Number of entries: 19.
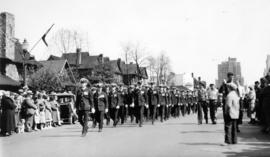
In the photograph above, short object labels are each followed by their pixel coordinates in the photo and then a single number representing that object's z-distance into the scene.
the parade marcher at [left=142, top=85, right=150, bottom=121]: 19.77
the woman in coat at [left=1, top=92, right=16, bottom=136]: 16.38
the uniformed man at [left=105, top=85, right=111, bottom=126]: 20.27
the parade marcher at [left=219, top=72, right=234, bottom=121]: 12.05
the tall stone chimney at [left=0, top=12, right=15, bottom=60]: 38.97
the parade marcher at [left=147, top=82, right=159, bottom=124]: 20.83
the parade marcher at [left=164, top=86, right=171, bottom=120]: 24.08
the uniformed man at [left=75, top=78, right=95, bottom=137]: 14.24
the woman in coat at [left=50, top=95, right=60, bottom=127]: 21.52
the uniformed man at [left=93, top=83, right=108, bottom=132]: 16.44
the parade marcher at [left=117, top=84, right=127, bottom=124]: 20.88
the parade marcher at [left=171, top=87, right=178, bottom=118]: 26.43
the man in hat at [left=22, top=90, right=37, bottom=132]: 18.30
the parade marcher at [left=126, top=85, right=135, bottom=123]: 20.05
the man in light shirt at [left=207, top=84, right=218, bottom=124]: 18.97
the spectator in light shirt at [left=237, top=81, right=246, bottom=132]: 11.96
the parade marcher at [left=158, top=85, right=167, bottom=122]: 22.20
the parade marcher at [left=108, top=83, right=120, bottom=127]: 19.59
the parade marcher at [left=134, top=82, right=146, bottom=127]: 18.95
